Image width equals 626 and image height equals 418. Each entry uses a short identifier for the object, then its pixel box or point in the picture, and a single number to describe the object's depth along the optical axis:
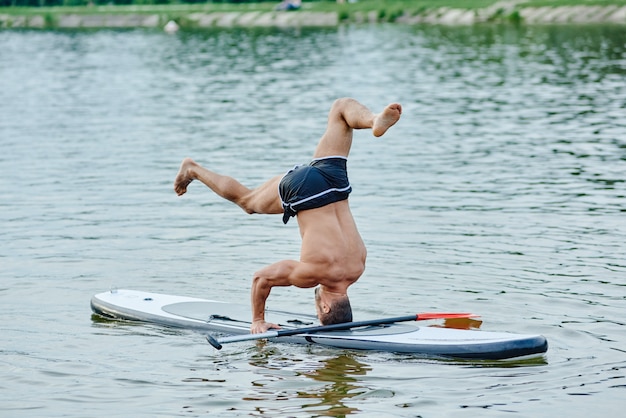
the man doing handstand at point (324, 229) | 11.44
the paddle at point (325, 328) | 11.30
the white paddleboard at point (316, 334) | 11.12
